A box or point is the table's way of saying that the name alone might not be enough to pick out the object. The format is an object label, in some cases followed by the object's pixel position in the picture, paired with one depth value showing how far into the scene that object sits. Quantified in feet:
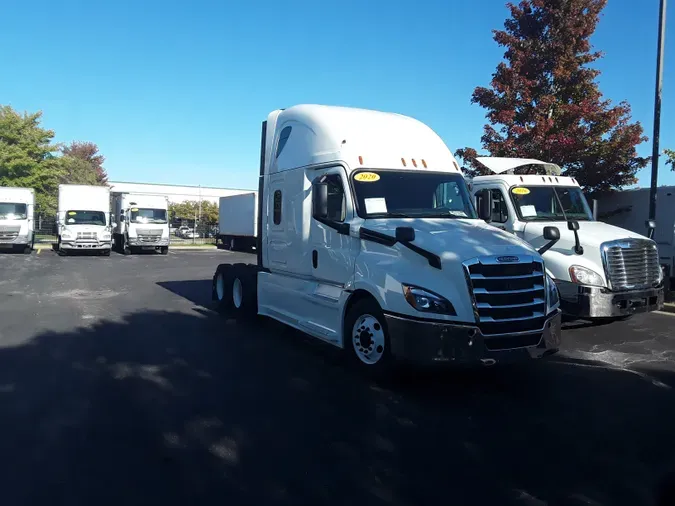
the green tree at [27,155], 120.67
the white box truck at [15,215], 84.58
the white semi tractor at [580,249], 27.55
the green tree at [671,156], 50.85
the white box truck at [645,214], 42.42
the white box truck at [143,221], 93.56
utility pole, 39.55
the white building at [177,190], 253.44
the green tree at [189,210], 190.19
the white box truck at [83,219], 84.58
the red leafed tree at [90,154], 215.92
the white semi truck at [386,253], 18.34
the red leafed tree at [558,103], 52.21
